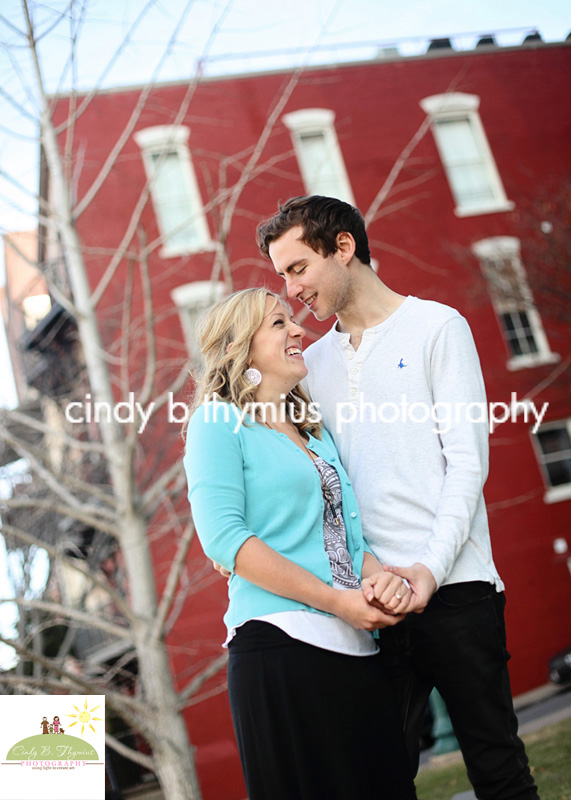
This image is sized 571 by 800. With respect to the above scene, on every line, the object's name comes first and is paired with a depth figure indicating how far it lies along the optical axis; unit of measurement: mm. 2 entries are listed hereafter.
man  1559
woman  1392
